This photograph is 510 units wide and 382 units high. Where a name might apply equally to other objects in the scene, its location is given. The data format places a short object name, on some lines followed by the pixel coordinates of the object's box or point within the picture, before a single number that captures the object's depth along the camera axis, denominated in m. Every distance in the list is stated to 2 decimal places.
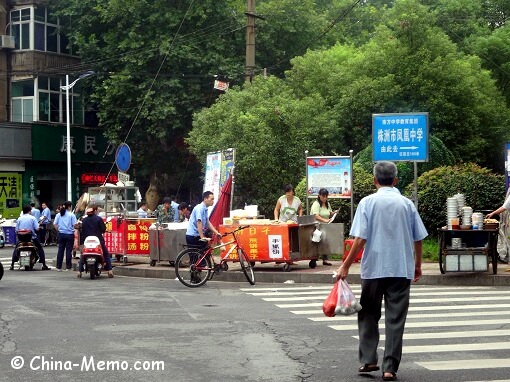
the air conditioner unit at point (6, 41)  40.38
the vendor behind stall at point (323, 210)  18.72
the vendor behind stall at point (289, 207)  18.25
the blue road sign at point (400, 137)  18.19
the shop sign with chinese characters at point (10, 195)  39.78
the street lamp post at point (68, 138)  37.94
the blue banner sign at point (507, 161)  17.84
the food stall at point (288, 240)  17.47
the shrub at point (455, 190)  20.94
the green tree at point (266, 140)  25.62
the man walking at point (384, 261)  7.39
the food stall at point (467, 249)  15.30
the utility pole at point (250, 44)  26.92
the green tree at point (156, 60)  37.28
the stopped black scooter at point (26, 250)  21.62
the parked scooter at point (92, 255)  18.55
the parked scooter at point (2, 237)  33.90
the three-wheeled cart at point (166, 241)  19.30
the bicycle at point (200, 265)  16.05
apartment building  40.50
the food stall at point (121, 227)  20.92
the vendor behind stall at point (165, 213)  21.34
